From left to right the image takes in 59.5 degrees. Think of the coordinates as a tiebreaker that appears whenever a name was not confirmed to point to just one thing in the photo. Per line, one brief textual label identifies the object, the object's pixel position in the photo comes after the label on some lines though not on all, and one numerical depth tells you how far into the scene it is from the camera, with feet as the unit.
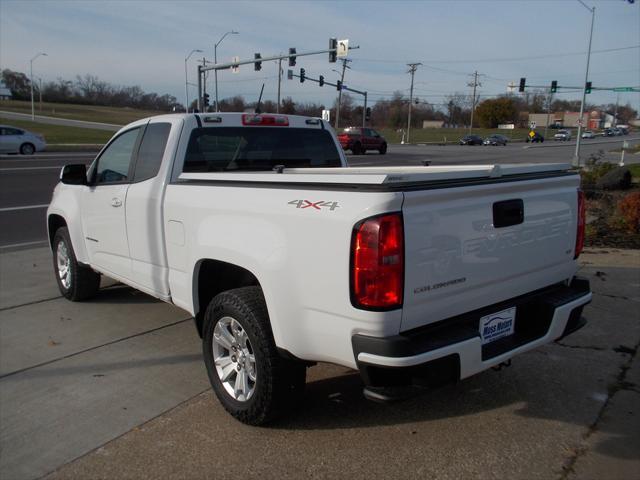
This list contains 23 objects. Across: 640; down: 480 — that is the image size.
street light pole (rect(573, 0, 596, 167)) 99.57
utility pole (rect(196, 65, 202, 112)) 116.98
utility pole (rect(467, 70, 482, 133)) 310.04
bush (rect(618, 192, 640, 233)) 30.27
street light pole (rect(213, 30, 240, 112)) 132.01
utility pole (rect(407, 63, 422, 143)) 251.60
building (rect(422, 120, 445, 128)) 435.12
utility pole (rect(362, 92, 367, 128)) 165.37
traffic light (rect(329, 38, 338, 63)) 100.22
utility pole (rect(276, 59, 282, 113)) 140.77
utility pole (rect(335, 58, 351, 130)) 192.81
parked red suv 119.65
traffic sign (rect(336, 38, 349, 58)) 98.55
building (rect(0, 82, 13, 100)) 310.65
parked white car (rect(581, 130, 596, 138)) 301.78
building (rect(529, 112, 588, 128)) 431.02
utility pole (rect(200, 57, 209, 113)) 129.54
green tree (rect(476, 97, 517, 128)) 387.96
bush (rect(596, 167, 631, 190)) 41.86
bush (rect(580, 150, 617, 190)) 45.14
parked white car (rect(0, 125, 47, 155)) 91.20
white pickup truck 8.79
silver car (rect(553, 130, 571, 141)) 267.80
